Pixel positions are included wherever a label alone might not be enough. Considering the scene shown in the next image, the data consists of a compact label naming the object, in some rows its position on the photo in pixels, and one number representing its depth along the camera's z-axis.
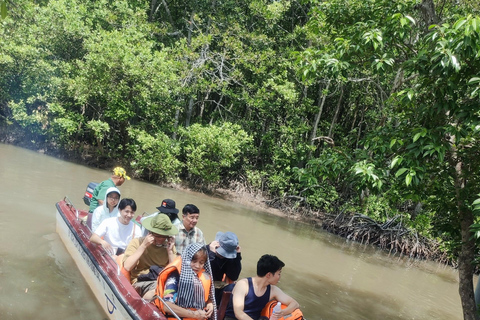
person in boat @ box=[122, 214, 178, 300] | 4.16
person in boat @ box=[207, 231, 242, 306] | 4.34
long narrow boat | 3.96
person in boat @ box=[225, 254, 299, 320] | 3.62
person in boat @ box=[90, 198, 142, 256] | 5.07
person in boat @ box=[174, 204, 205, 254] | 4.86
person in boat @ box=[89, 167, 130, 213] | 6.11
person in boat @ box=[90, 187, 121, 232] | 5.63
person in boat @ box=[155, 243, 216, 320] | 3.60
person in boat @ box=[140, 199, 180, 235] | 5.04
